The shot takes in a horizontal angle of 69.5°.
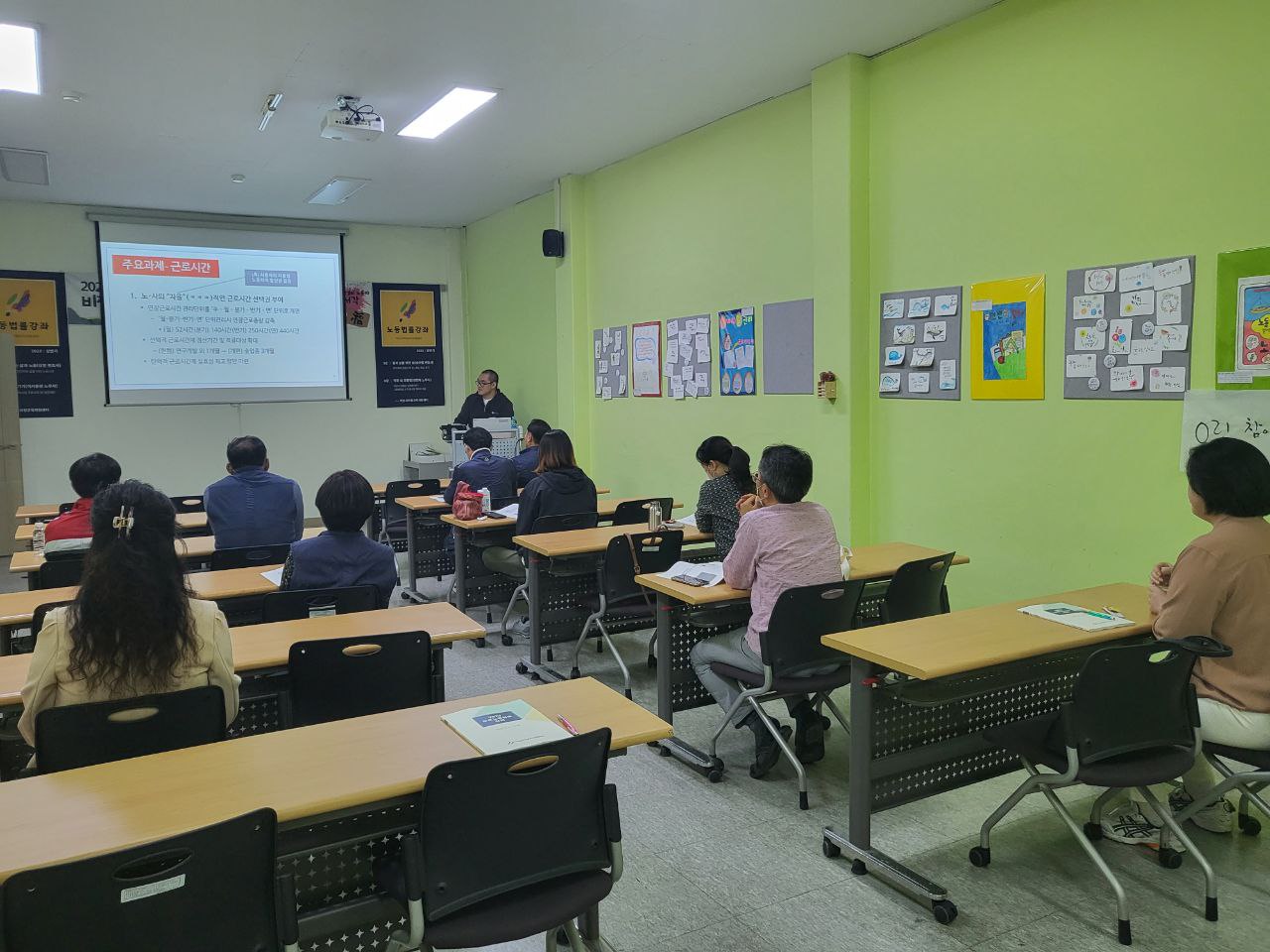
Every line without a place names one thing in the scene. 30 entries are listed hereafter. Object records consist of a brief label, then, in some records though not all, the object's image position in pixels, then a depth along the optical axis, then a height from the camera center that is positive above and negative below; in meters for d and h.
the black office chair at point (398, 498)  6.71 -0.62
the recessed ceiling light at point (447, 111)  5.52 +1.93
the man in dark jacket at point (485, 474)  6.00 -0.39
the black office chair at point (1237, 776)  2.52 -1.07
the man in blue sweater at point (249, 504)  4.52 -0.42
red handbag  5.35 -0.53
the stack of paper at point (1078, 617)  2.82 -0.68
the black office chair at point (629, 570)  4.25 -0.75
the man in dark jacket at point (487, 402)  8.77 +0.12
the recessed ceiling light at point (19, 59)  4.41 +1.87
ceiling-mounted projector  5.44 +1.76
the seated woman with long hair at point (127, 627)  2.04 -0.47
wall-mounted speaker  7.80 +1.46
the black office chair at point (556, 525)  4.94 -0.61
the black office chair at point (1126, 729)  2.37 -0.87
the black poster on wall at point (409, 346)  9.91 +0.76
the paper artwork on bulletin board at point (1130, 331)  3.60 +0.29
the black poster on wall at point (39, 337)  8.30 +0.79
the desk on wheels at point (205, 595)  3.13 -0.64
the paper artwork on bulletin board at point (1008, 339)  4.15 +0.31
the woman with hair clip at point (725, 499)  4.24 -0.41
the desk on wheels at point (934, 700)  2.57 -0.90
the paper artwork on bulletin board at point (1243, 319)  3.32 +0.30
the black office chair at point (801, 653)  3.14 -0.85
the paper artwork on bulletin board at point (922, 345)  4.57 +0.32
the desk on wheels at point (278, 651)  2.56 -0.67
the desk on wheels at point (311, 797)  1.60 -0.70
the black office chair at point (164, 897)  1.33 -0.73
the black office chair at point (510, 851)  1.70 -0.84
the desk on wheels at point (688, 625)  3.57 -0.89
